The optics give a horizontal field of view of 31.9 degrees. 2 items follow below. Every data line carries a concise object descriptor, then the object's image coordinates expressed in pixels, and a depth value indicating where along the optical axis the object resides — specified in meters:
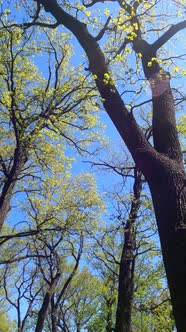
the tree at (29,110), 10.77
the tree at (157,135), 3.37
